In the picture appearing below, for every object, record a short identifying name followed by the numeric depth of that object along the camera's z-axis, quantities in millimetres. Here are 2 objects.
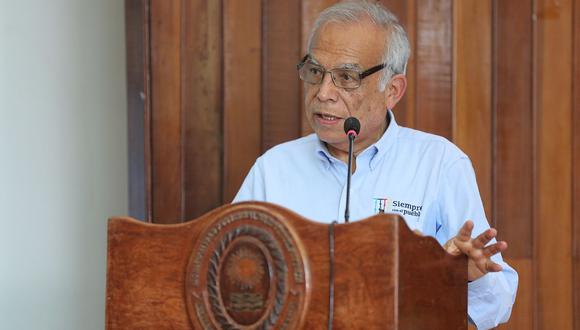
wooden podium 3403
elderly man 3905
